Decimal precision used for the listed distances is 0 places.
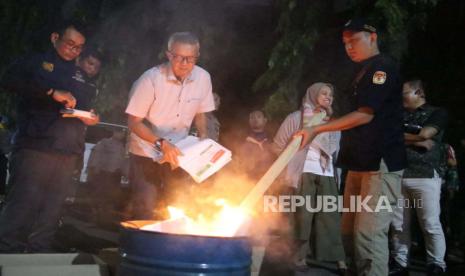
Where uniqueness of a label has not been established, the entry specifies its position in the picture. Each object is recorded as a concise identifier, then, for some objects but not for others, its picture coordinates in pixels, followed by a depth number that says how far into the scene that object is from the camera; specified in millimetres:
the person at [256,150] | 6445
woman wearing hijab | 5266
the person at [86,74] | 4418
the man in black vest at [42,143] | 3945
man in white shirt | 3804
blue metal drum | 2613
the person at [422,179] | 5121
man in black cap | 3502
